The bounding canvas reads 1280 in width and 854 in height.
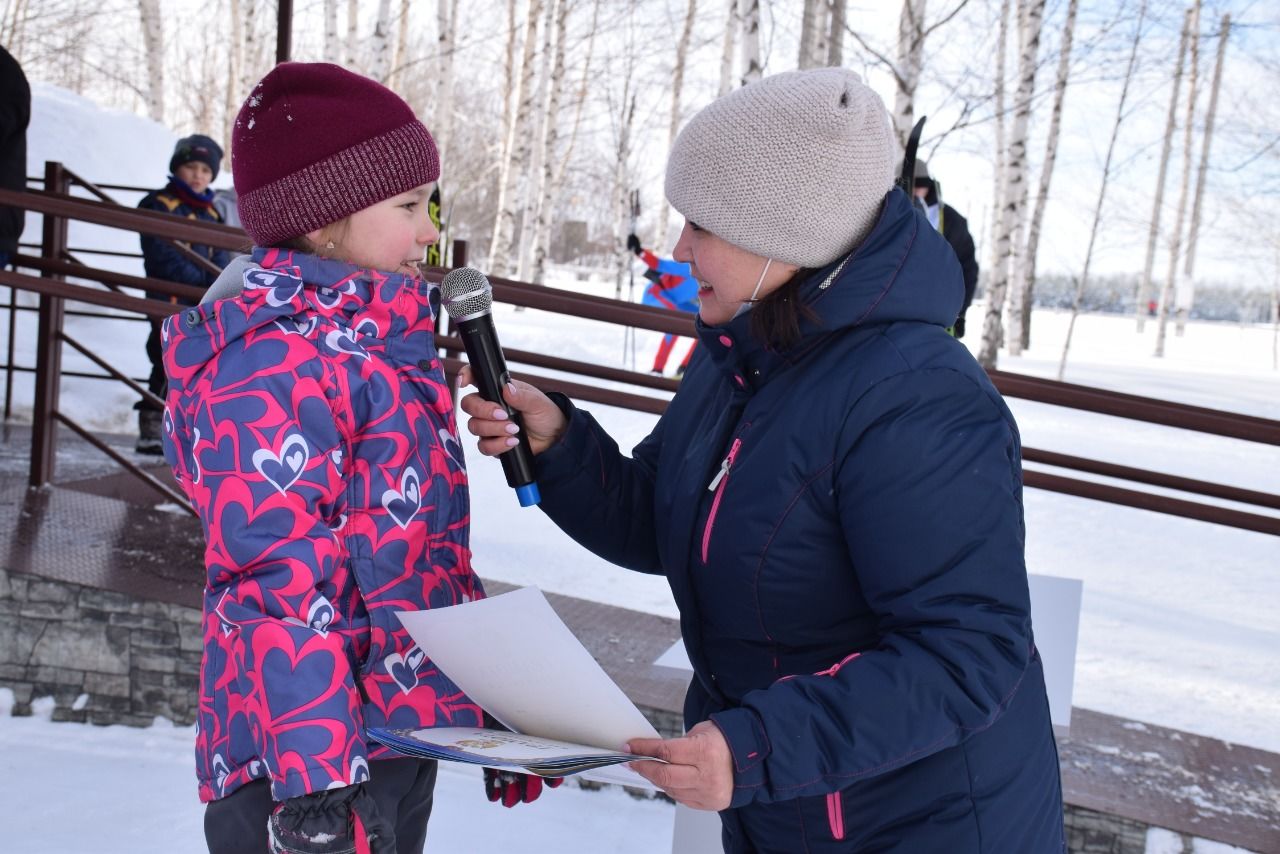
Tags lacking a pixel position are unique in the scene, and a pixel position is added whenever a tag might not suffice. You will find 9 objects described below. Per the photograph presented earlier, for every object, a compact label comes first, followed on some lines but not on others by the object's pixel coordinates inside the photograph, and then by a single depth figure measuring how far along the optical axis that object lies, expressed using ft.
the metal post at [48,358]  12.42
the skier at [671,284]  34.45
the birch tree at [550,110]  54.19
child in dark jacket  17.97
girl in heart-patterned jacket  4.17
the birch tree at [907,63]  29.60
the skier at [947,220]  17.90
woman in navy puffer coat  3.65
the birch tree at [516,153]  55.62
